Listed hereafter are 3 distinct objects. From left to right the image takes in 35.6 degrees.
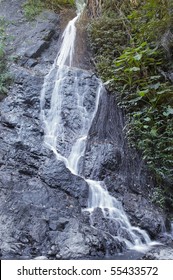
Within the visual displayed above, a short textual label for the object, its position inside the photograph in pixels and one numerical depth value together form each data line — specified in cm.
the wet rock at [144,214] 493
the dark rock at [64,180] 505
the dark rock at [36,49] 845
